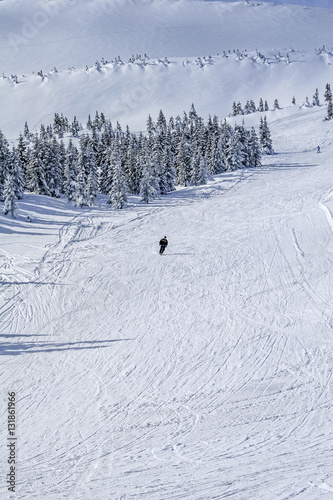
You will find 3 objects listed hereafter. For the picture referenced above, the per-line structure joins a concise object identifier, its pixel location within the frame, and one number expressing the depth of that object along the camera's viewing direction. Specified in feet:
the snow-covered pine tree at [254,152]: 213.46
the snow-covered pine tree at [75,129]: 521.37
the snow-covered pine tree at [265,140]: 253.55
